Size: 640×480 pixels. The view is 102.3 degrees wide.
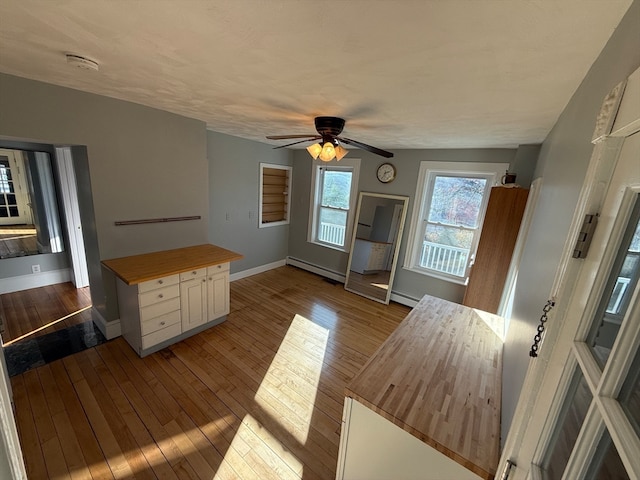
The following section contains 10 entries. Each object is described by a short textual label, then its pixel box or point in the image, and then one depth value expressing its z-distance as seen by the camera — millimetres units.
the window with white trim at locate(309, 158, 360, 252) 4383
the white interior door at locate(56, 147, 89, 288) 3381
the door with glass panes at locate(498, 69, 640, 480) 457
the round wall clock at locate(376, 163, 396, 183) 3844
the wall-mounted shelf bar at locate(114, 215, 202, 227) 2633
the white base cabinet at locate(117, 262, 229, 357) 2406
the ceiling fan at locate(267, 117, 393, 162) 2123
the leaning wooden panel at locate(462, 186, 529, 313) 2514
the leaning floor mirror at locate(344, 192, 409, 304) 3949
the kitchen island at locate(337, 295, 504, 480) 1108
